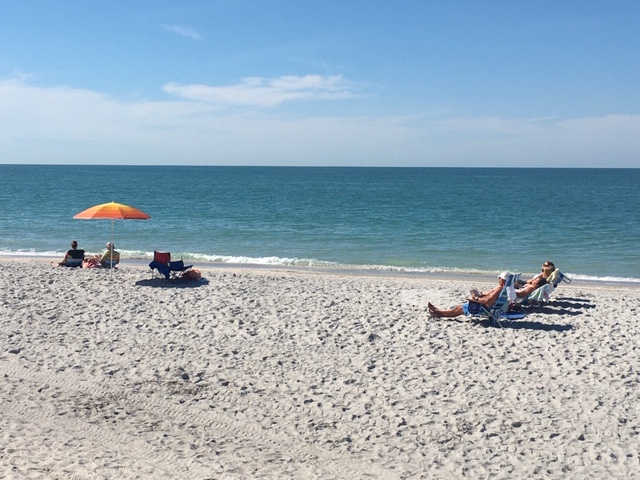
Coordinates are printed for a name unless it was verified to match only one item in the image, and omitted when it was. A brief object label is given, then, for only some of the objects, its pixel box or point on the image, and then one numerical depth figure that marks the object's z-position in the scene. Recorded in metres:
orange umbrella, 13.82
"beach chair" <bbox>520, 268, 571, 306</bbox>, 11.45
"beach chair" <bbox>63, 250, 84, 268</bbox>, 15.78
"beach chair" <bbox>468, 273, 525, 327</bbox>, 10.38
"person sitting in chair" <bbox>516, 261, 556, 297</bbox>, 11.70
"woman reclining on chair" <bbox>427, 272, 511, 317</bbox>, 10.41
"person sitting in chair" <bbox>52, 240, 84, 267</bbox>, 15.77
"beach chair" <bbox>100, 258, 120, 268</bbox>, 15.59
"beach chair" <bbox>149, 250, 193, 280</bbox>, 13.54
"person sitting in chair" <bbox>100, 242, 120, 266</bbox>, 15.38
